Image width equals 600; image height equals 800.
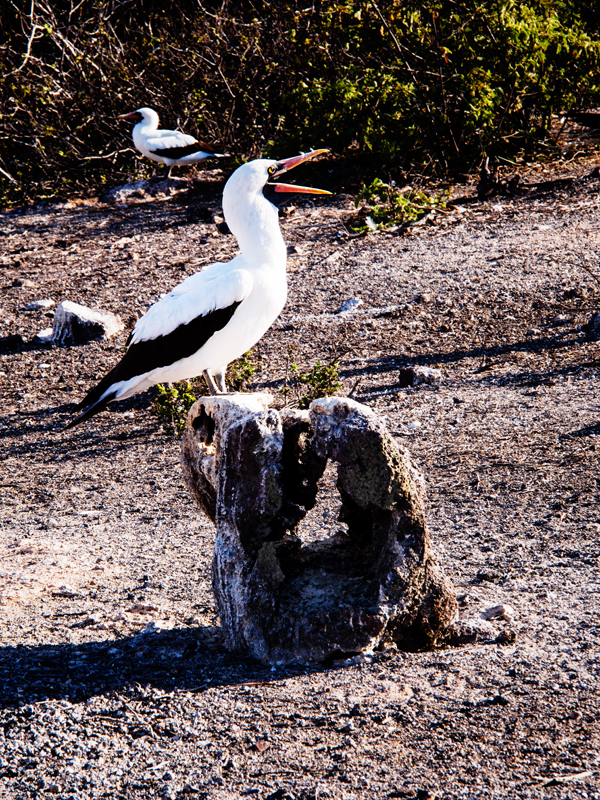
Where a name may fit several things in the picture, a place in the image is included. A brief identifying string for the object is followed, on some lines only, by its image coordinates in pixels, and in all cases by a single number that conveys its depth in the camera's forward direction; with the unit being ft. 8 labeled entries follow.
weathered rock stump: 22.30
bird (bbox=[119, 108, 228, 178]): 64.80
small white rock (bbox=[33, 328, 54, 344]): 50.01
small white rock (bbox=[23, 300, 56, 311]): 53.16
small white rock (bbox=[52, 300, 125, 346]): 48.67
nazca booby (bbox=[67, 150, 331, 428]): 29.32
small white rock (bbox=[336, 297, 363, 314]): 49.32
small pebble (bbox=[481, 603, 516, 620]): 24.32
